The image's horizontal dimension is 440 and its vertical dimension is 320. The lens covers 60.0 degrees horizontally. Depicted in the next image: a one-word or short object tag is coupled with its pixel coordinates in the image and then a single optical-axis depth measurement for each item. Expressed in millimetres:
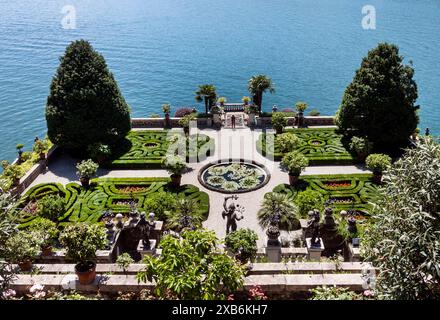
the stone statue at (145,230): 18812
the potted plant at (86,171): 28078
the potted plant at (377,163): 27781
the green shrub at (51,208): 24047
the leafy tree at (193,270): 10742
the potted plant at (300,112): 38622
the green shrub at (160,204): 23969
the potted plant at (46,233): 18812
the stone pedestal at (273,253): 18156
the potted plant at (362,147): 31359
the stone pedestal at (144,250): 19266
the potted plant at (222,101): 43000
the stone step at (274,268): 14328
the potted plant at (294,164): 28000
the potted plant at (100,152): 31612
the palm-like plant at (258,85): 41219
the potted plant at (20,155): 34088
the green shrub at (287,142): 32469
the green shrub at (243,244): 16438
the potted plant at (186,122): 37812
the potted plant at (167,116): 39938
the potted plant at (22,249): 12430
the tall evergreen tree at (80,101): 31906
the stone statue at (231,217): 20828
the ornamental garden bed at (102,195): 25016
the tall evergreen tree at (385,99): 31781
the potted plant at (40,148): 31656
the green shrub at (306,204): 23984
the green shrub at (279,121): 37031
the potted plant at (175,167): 28000
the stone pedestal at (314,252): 19047
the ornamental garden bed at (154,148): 31922
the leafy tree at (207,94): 41188
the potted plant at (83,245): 13580
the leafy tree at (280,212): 22719
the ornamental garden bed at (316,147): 31906
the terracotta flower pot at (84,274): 13328
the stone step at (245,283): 12969
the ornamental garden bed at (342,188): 25594
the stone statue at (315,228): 18616
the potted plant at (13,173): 27344
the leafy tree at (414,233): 9906
